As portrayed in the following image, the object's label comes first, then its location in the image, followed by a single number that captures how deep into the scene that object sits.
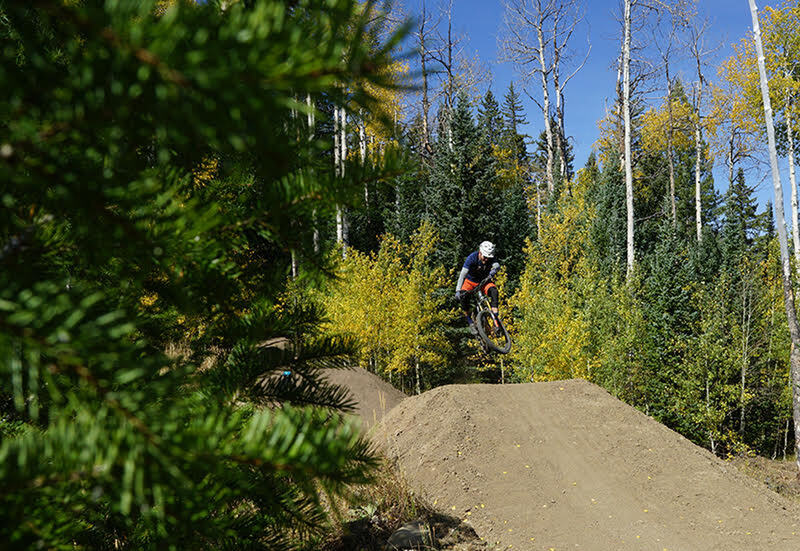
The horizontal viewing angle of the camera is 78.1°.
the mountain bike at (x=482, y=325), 9.78
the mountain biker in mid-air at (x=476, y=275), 9.23
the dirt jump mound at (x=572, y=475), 7.32
